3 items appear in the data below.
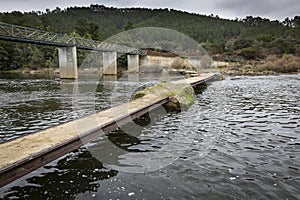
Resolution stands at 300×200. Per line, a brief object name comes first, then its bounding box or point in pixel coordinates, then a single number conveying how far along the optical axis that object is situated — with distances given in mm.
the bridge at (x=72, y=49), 25608
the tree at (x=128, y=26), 74081
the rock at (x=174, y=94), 10294
